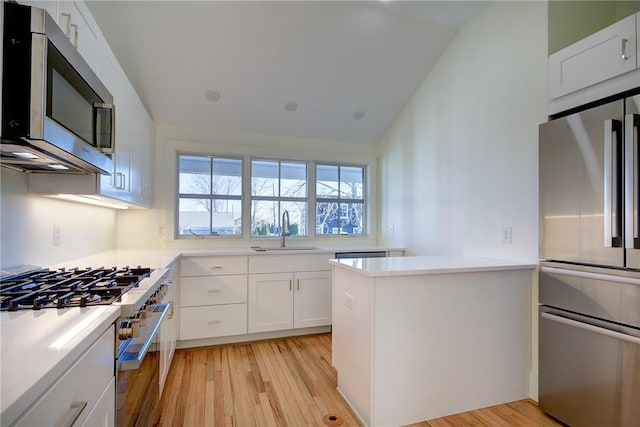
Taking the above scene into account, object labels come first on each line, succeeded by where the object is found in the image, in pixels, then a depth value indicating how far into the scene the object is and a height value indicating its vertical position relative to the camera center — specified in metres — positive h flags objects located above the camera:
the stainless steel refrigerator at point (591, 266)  1.57 -0.25
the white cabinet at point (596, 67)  1.65 +0.87
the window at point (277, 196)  3.73 +0.25
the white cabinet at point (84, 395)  0.63 -0.42
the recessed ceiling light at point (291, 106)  3.40 +1.20
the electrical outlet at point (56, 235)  1.90 -0.12
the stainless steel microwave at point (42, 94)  0.95 +0.40
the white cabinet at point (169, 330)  1.89 -0.77
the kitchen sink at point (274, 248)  3.22 -0.35
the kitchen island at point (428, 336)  1.79 -0.72
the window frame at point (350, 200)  3.97 +0.23
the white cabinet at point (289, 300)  3.06 -0.83
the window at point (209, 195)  3.45 +0.23
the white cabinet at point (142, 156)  2.53 +0.52
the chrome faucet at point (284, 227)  3.64 -0.12
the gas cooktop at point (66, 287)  1.03 -0.28
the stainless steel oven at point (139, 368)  1.08 -0.60
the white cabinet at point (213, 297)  2.86 -0.74
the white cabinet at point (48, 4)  1.11 +0.80
